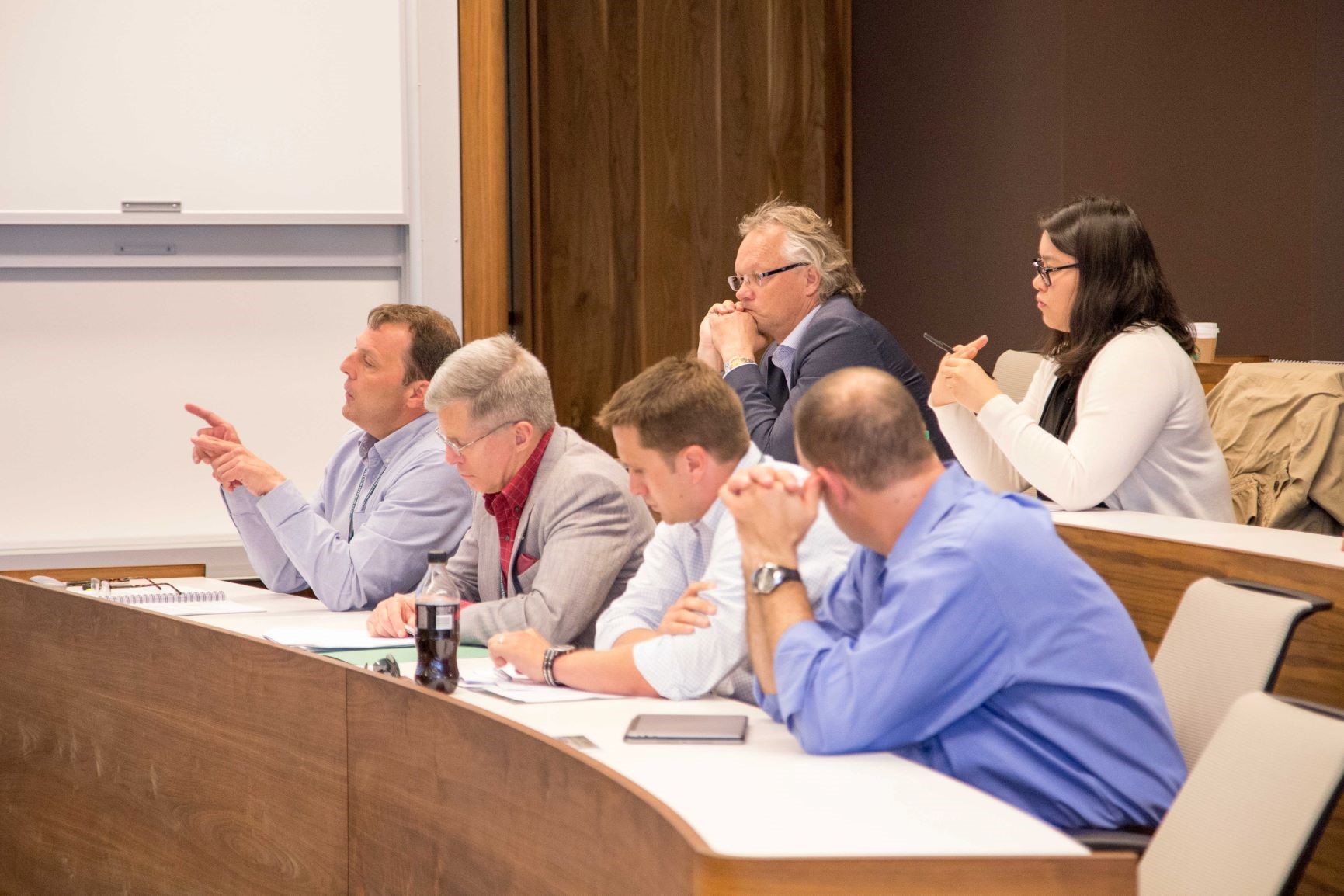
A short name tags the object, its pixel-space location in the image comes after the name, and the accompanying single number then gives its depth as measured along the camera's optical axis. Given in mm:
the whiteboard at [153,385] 8656
